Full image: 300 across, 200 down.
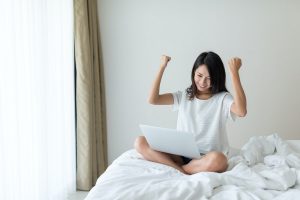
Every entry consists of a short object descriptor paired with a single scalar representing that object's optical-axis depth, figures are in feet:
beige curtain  8.70
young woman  6.30
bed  4.33
